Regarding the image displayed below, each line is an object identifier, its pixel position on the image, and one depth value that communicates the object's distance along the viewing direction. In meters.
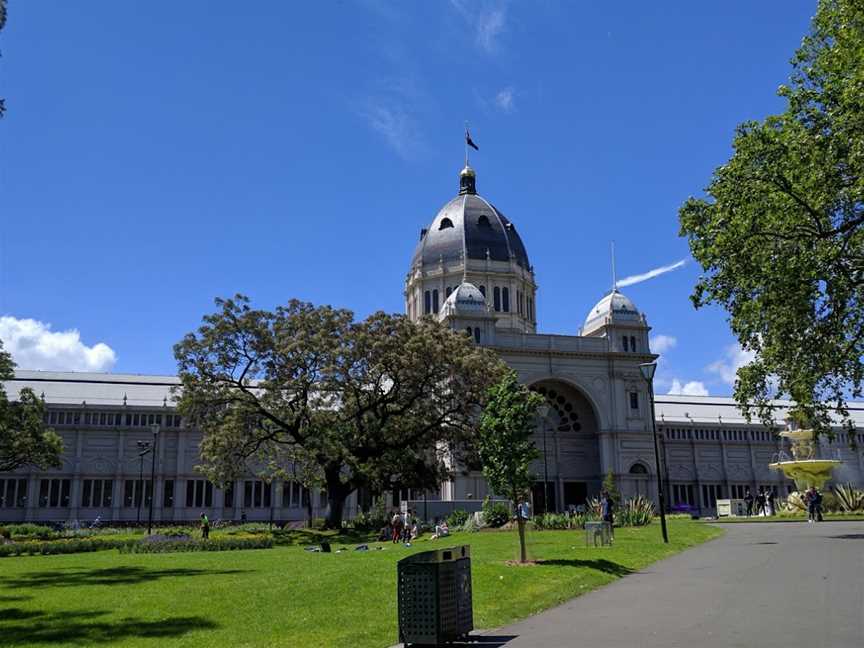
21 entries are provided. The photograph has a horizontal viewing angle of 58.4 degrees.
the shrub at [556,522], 39.81
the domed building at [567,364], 72.88
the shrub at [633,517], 40.47
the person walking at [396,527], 36.75
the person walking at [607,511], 34.14
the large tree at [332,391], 44.75
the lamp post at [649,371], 30.81
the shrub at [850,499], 46.75
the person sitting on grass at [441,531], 37.50
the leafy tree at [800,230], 26.00
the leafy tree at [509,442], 22.22
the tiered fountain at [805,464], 49.69
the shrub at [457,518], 43.91
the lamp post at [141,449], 64.43
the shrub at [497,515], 41.56
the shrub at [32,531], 44.50
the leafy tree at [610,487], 61.67
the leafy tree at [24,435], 51.12
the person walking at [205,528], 38.50
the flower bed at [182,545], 30.84
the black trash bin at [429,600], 11.37
